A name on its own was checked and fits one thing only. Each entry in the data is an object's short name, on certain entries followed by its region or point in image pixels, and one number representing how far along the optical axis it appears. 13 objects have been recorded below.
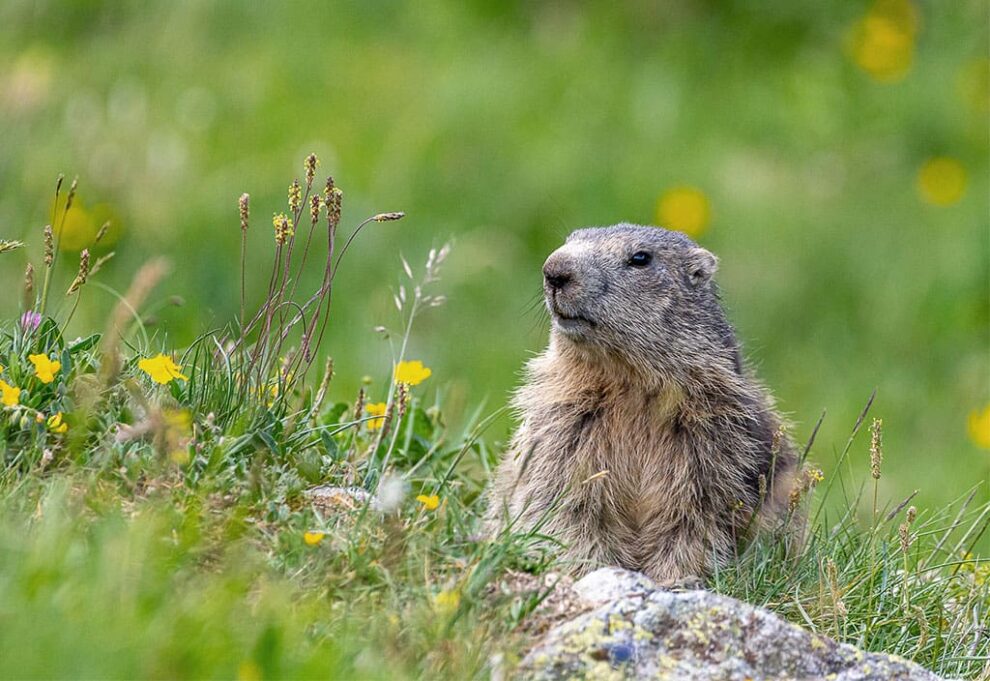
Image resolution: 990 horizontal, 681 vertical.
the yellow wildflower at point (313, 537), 8.75
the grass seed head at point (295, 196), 10.02
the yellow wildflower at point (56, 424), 9.29
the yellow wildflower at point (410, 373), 10.57
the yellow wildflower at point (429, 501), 9.61
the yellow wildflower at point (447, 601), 8.37
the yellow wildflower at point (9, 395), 9.17
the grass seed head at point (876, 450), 9.77
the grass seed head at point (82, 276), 9.82
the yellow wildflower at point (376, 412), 11.66
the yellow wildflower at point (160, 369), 9.76
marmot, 10.86
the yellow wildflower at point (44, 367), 9.42
